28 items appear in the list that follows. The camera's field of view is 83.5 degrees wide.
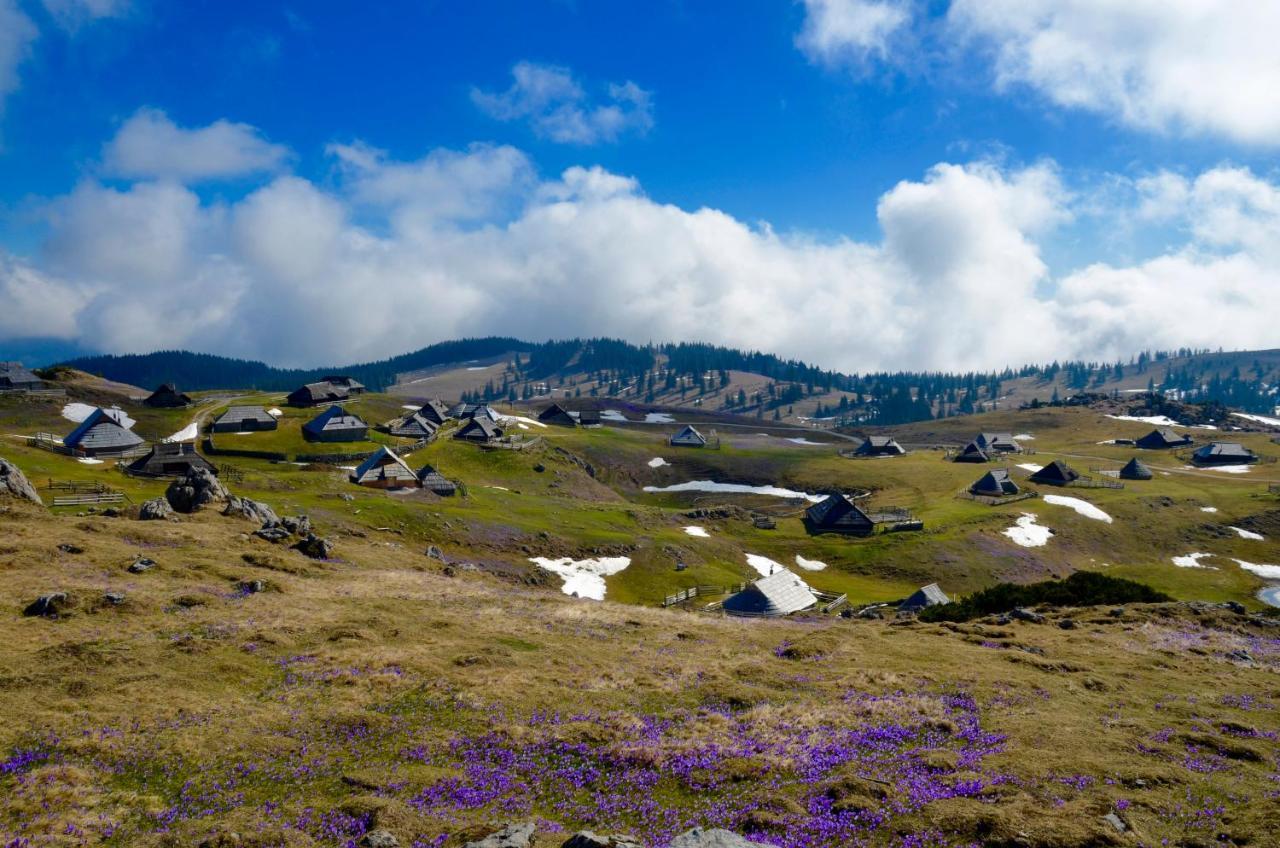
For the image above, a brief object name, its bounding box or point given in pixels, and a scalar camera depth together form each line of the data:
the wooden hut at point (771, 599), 54.91
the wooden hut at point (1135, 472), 131.88
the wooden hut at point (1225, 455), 149.00
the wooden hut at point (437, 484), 89.94
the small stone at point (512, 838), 16.06
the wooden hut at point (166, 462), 79.25
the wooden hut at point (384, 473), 88.75
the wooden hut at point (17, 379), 122.00
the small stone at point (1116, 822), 17.10
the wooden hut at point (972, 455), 150.00
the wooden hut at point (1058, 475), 123.81
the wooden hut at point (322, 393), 148.50
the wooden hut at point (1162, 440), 170.88
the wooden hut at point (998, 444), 164.12
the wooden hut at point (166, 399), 132.50
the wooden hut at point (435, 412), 155.00
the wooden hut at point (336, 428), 119.12
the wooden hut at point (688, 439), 162.75
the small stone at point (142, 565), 40.34
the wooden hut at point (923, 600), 57.72
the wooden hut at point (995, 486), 115.38
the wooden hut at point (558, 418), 186.75
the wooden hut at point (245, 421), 118.12
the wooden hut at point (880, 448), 161.25
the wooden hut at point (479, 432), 130.62
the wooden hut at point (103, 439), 89.69
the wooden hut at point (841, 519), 96.81
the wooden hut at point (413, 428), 131.88
